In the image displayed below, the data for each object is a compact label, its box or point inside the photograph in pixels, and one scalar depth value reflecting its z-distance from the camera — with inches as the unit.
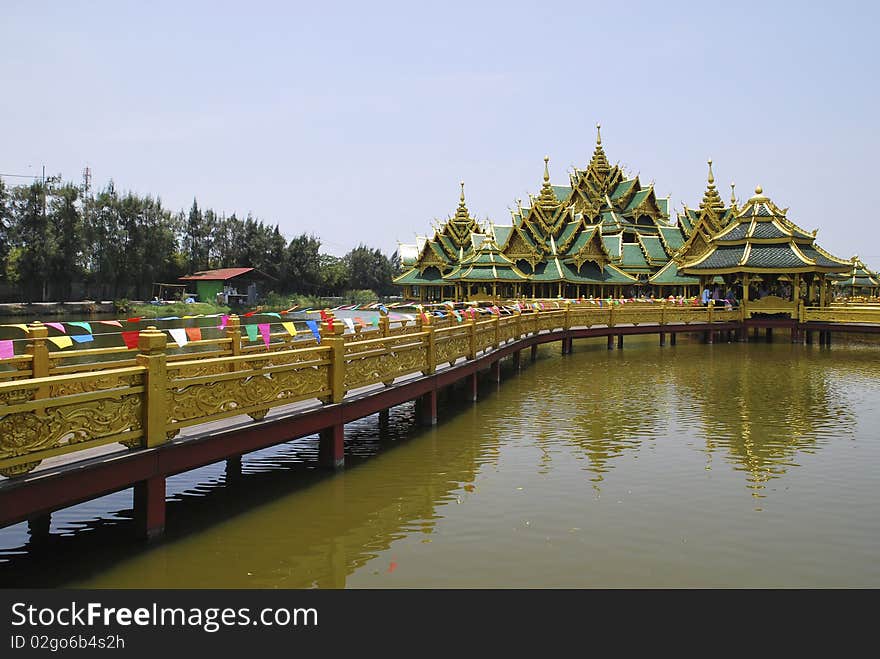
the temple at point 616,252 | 1455.5
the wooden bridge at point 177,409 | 240.4
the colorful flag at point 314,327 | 446.3
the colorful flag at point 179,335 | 358.0
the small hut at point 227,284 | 3019.2
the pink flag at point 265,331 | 426.4
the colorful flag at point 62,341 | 338.0
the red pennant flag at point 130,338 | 345.1
